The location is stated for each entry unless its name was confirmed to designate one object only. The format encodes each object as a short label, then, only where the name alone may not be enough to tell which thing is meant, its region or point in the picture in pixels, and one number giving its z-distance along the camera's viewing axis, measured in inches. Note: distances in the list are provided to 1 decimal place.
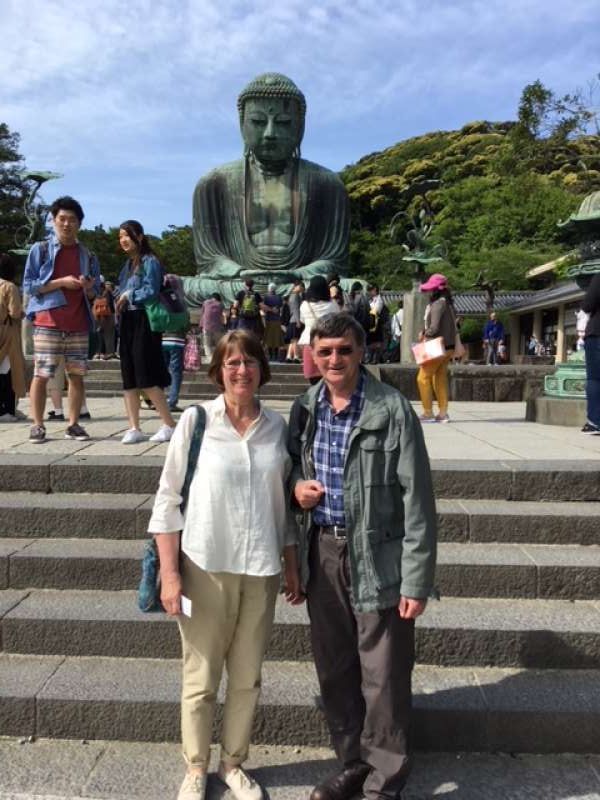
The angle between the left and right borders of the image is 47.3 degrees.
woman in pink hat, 238.1
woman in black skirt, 174.7
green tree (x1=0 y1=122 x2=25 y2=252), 1213.1
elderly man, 78.1
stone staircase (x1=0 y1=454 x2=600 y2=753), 98.3
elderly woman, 80.7
